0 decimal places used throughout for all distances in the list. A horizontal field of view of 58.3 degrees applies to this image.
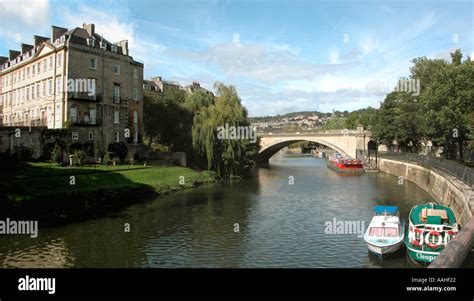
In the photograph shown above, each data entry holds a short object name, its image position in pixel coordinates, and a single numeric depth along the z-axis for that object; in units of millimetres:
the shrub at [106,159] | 48938
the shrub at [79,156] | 47469
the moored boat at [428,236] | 21438
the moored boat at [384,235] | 22672
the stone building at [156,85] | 96038
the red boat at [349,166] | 78375
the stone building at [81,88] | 54250
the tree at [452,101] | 46250
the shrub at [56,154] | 47344
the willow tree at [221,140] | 59625
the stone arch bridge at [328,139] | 96319
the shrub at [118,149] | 56500
